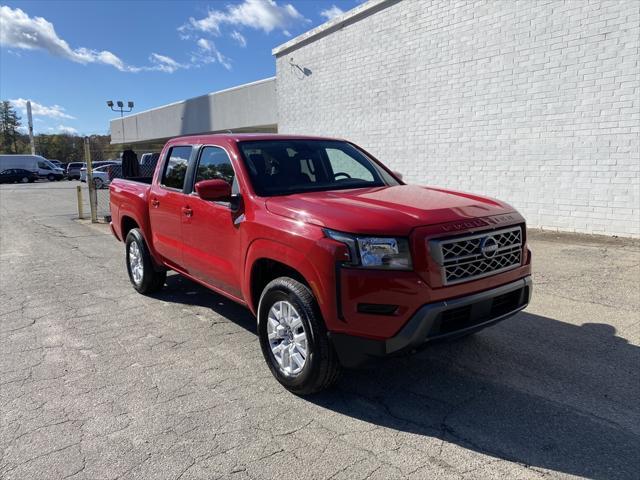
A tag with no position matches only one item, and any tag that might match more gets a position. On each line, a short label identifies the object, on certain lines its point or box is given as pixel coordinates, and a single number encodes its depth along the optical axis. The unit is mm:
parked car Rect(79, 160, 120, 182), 37509
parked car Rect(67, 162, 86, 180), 47603
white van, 45469
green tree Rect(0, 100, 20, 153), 79938
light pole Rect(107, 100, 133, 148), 54125
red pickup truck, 3008
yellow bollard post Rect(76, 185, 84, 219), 15009
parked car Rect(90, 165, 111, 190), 31275
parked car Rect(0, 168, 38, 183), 42928
